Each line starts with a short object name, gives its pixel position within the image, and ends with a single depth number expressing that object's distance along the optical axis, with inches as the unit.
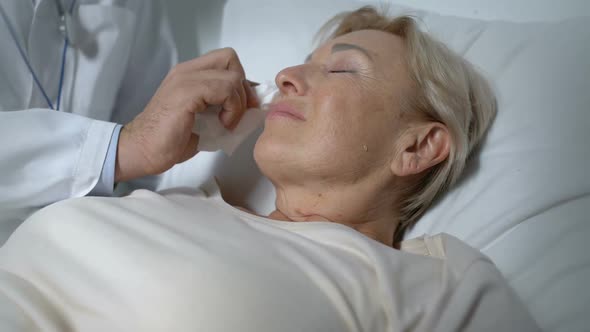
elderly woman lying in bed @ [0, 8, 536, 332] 24.8
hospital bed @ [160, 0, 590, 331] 29.1
